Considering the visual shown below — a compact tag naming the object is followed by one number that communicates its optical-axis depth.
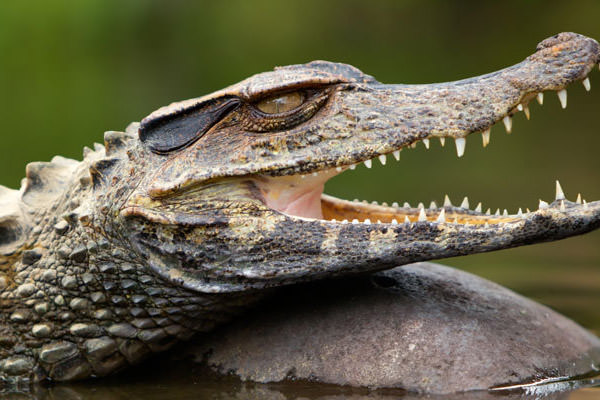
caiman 7.65
